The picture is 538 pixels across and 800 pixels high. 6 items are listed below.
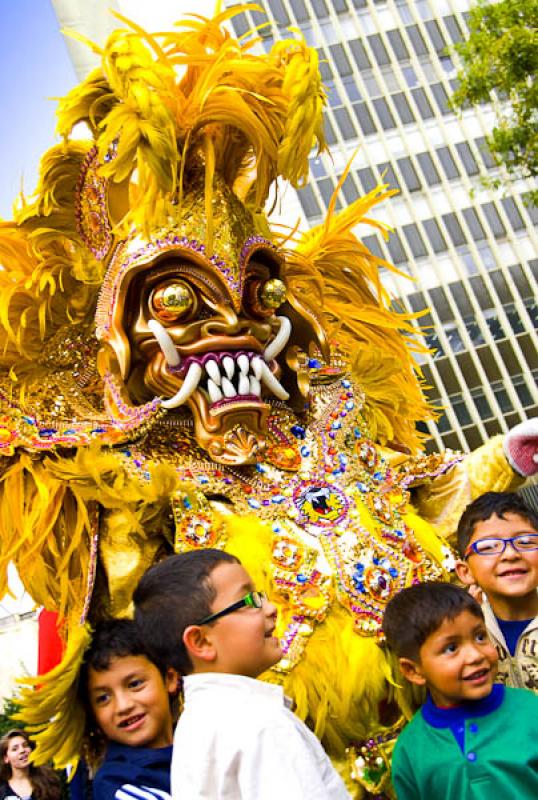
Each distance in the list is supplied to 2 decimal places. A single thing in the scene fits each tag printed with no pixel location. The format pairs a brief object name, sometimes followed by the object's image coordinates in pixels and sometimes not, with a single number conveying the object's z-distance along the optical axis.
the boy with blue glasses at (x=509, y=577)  2.21
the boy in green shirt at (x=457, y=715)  1.75
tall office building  19.64
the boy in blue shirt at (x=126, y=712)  2.15
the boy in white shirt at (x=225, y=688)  1.35
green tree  8.10
